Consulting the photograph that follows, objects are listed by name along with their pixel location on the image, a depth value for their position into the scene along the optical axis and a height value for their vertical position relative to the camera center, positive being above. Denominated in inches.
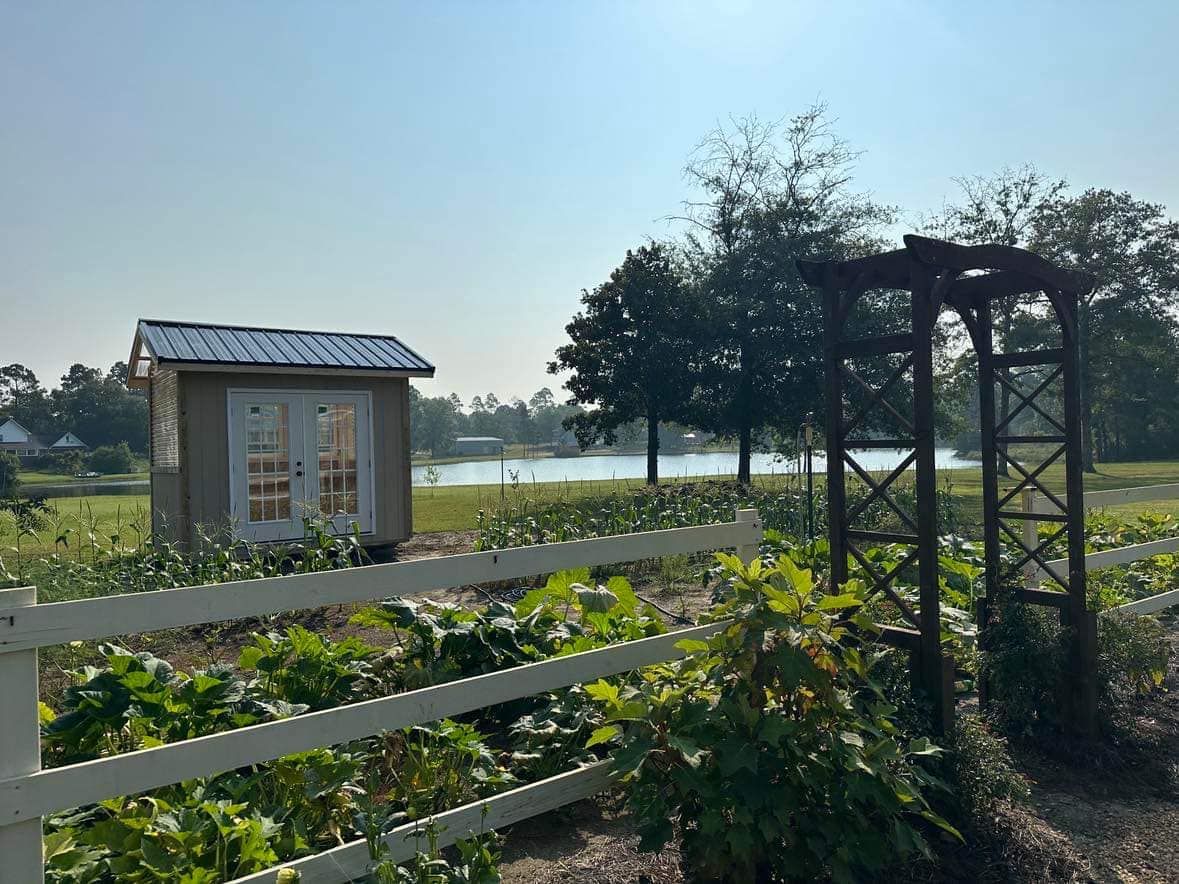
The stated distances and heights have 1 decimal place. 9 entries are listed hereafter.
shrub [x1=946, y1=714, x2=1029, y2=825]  116.0 -50.9
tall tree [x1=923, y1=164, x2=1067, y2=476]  1188.5 +342.0
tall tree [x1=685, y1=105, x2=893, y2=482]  823.7 +138.8
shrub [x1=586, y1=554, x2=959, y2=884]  93.7 -38.7
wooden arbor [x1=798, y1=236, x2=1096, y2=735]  139.7 +3.6
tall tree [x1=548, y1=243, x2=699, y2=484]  834.8 +103.0
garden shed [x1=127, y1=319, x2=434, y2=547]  379.2 +12.3
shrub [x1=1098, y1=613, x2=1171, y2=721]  159.9 -46.7
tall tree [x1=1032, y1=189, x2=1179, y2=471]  1197.1 +273.3
